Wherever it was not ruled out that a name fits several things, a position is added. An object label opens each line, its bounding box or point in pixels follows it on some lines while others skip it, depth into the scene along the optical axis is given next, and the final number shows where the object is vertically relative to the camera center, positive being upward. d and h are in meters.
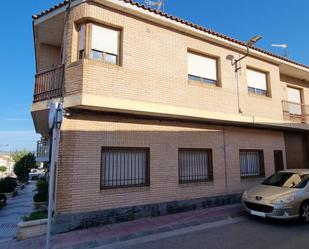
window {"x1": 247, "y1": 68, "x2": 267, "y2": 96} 11.81 +3.78
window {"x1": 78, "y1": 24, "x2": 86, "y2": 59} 8.07 +3.85
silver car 7.37 -1.02
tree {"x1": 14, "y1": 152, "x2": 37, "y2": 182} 30.17 -0.11
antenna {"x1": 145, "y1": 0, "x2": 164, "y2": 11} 11.24 +6.96
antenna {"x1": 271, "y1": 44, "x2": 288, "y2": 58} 15.71 +7.12
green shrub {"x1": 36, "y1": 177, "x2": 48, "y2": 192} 11.85 -1.03
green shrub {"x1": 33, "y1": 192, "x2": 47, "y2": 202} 10.58 -1.33
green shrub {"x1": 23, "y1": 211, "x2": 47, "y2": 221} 7.27 -1.45
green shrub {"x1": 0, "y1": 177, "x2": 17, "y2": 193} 17.62 -1.35
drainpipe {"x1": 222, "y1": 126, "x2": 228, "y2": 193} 10.49 +0.25
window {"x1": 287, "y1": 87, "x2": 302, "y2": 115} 13.79 +3.51
